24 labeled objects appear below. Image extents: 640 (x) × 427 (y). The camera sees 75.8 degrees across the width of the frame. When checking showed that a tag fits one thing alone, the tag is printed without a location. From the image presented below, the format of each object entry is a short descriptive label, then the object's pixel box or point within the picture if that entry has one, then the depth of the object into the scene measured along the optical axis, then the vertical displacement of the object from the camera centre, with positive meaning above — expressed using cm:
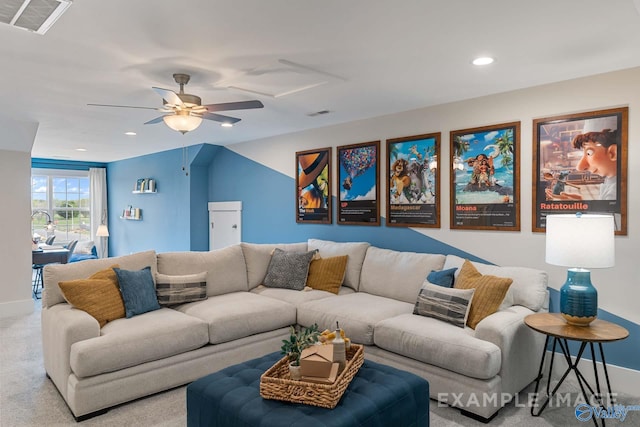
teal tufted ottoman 185 -93
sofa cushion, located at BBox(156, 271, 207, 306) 353 -70
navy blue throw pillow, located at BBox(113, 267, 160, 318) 321 -66
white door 628 -24
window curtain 902 +19
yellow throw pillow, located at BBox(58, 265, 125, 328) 297 -64
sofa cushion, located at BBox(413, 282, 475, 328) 297 -72
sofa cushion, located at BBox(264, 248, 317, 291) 421 -65
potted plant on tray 216 -73
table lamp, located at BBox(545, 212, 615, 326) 255 -30
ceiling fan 291 +73
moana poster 351 +26
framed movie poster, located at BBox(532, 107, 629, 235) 299 +31
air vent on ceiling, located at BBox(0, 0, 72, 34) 185 +93
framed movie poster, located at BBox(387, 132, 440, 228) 404 +26
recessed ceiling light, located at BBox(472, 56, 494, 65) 273 +99
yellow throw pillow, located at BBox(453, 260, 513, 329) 295 -64
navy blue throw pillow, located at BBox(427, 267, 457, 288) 329 -57
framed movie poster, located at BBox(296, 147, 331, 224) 502 +28
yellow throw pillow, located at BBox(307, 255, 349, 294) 415 -67
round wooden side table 245 -78
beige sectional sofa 262 -89
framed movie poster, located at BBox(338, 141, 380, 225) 455 +27
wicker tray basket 190 -86
